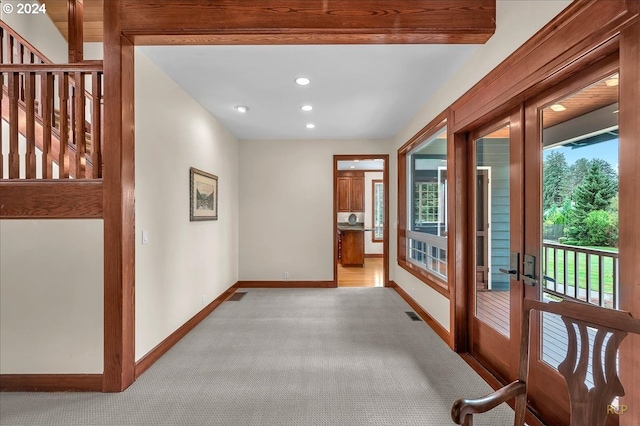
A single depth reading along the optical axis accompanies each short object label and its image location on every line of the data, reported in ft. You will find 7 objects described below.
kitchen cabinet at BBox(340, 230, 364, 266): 23.81
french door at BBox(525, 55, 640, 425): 4.40
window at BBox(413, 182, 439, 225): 12.55
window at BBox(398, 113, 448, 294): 11.19
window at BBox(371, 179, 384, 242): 29.10
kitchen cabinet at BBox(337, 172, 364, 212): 28.91
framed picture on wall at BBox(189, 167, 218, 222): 11.05
